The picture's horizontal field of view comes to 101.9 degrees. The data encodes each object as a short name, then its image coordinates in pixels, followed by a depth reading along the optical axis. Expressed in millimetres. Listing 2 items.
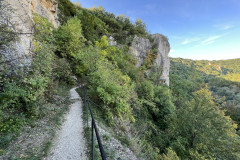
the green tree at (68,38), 10820
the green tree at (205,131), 8502
